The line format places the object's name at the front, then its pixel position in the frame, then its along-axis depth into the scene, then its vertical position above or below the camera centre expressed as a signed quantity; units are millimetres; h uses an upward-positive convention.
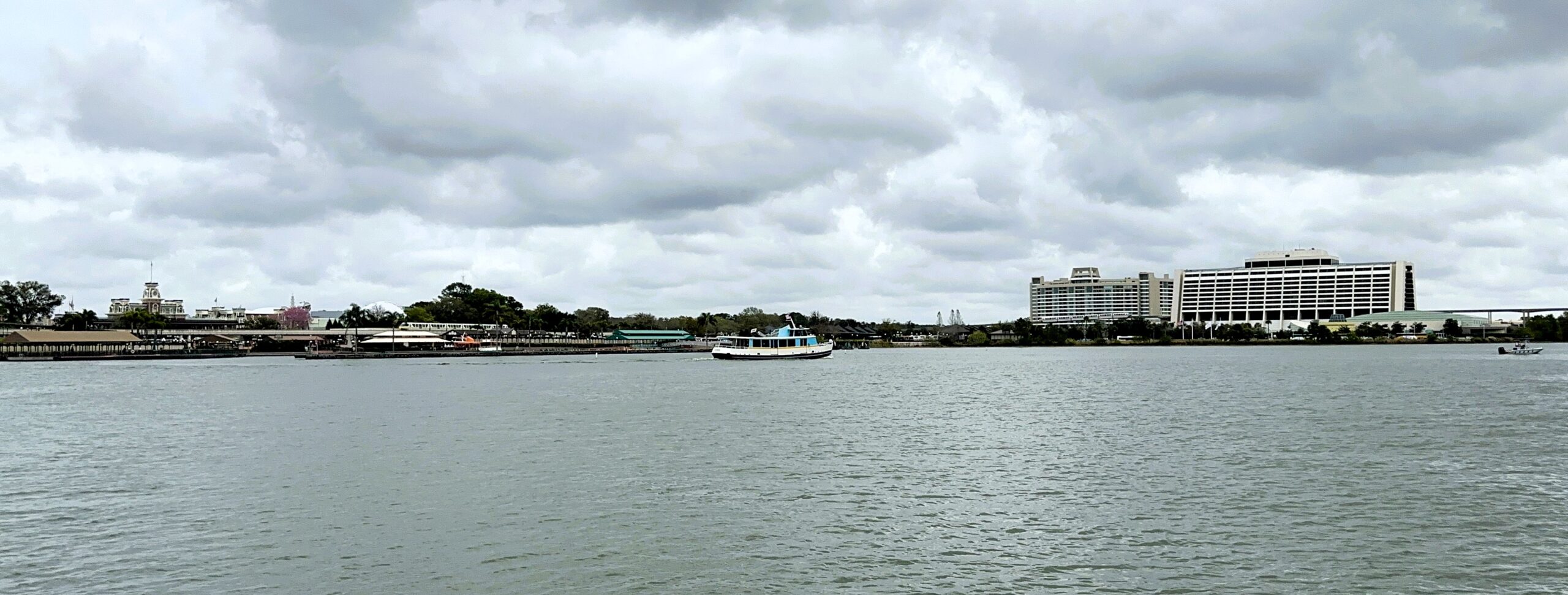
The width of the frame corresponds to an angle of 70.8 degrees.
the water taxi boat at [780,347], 144500 -1887
